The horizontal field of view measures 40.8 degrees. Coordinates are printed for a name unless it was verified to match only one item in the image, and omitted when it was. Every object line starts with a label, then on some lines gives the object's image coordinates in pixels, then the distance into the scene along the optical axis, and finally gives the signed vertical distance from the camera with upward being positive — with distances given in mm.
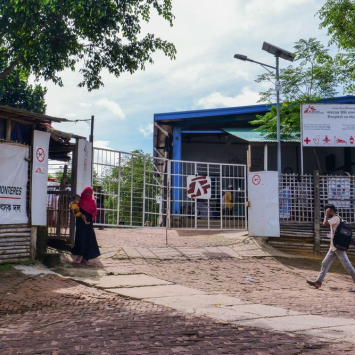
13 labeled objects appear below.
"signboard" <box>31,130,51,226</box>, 10062 +586
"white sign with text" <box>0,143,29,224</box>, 9469 +447
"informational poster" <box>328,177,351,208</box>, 13430 +447
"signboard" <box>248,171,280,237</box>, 13039 +65
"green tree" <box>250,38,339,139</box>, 16859 +4426
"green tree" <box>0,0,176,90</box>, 10719 +4284
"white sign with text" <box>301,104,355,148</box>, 15141 +2638
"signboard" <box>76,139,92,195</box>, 10773 +934
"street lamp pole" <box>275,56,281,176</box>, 14460 +3416
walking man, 9484 -970
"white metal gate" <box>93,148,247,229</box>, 12531 +300
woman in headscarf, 9969 -609
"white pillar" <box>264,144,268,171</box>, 17181 +1963
